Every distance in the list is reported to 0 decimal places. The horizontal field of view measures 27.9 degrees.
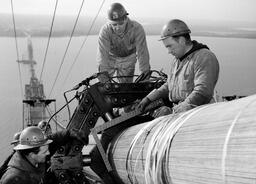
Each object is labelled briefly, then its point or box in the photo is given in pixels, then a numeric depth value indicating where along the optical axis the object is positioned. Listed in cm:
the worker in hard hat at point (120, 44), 651
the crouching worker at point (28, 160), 518
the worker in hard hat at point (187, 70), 394
